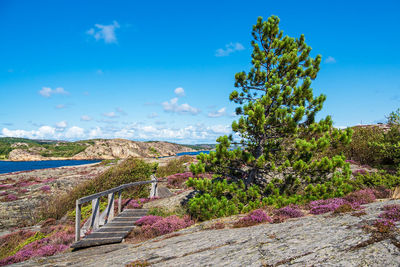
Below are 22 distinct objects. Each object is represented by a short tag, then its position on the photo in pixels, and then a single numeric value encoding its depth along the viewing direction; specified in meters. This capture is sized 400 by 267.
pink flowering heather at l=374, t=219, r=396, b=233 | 3.51
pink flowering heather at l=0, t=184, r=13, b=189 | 23.39
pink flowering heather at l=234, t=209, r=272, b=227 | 6.39
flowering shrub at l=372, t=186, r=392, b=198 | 8.12
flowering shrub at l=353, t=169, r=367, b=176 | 15.59
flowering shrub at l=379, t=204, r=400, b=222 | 4.10
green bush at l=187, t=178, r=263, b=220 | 8.62
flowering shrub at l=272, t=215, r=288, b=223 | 6.07
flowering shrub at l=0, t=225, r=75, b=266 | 7.52
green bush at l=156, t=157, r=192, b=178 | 28.22
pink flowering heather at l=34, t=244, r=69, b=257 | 7.42
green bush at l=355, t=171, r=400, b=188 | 9.51
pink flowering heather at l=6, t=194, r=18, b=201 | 17.20
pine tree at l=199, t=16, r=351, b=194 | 9.48
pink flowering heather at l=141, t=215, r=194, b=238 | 8.14
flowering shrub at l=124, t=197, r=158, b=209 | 13.02
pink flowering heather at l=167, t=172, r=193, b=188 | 20.60
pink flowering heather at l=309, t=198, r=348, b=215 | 6.39
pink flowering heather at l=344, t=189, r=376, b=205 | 6.98
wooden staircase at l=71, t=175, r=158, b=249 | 6.83
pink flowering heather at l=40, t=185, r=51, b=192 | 19.30
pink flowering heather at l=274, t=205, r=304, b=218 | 6.52
